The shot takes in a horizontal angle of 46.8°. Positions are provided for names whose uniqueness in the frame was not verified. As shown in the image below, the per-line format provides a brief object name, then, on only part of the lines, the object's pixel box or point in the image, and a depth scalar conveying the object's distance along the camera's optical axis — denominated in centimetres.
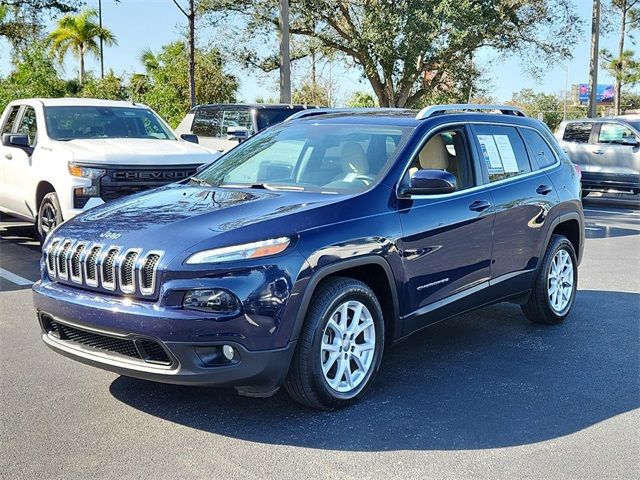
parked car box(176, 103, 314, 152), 1315
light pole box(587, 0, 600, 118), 2209
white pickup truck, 802
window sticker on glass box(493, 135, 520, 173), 557
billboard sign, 7772
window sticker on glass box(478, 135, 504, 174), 536
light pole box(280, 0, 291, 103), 1456
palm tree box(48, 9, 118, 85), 4148
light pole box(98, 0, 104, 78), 3941
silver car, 1526
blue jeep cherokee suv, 366
